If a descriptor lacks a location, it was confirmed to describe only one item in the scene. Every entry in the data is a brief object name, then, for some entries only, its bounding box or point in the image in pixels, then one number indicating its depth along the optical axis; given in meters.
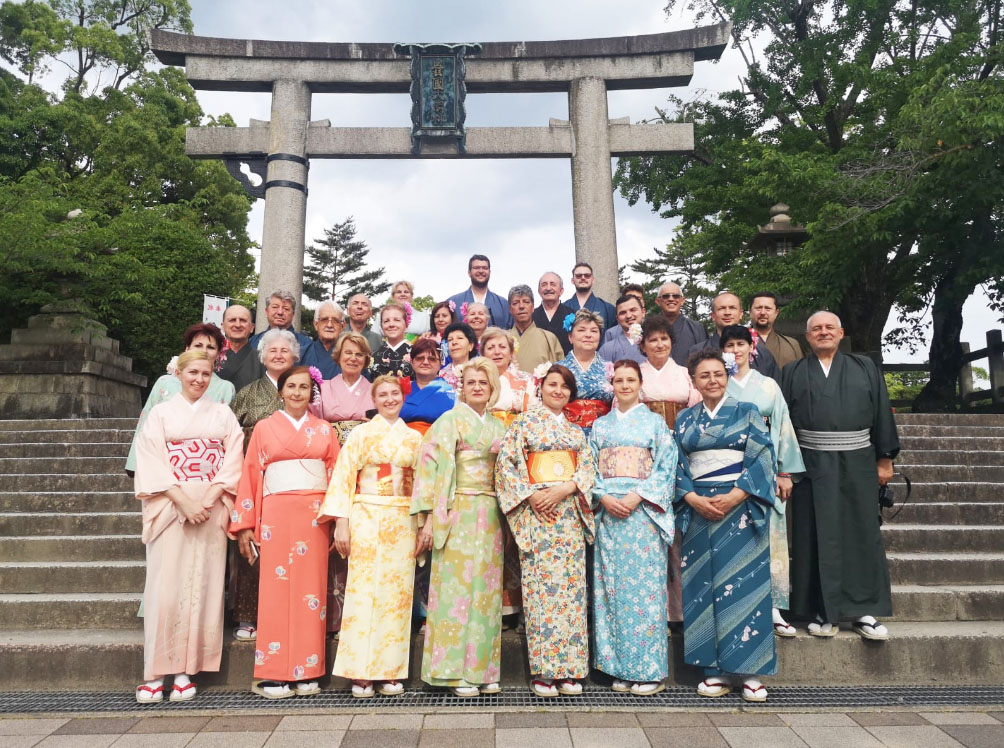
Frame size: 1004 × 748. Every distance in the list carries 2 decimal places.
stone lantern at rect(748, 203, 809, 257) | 11.79
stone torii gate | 9.79
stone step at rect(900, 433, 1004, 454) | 7.46
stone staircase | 3.87
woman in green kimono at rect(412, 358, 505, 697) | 3.64
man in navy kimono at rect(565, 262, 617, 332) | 6.46
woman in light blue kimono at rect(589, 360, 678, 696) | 3.62
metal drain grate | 3.50
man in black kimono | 3.97
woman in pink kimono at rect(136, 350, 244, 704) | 3.63
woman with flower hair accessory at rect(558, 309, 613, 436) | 4.22
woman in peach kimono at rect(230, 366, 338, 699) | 3.64
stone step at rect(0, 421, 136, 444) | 7.68
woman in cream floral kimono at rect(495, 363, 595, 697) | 3.62
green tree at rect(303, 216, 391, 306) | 41.69
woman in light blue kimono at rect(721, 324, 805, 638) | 4.07
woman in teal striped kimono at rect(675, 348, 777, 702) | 3.59
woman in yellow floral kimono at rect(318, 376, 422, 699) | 3.66
